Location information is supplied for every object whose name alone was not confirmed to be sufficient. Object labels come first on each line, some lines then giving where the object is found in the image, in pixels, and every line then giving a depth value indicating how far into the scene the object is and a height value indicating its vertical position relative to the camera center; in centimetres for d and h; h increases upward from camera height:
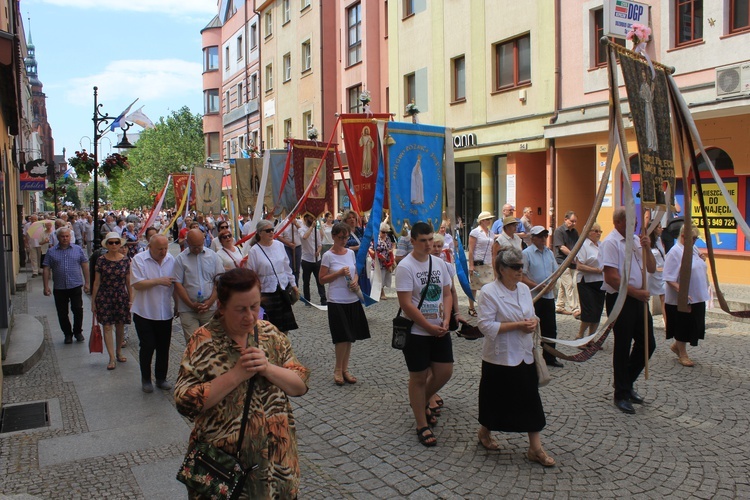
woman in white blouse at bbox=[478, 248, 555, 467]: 482 -109
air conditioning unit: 1256 +246
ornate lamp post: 1518 +209
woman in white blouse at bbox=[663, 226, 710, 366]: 750 -114
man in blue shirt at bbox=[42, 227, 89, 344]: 955 -83
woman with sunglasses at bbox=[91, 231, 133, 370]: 827 -91
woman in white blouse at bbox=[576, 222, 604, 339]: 832 -96
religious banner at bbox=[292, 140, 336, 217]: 1178 +77
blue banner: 824 +52
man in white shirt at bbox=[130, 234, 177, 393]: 710 -94
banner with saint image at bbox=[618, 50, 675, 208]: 494 +66
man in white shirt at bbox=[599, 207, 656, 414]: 599 -101
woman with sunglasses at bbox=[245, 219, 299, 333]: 764 -66
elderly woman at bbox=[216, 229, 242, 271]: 796 -44
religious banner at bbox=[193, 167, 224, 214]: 1753 +77
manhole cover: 606 -187
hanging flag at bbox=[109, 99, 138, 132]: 1580 +239
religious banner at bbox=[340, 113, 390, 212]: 984 +95
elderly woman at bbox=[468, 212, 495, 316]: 1088 -68
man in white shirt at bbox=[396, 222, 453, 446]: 540 -90
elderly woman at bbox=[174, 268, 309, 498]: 274 -73
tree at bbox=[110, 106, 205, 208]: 5544 +589
